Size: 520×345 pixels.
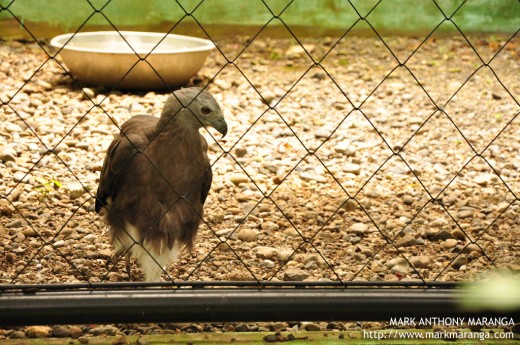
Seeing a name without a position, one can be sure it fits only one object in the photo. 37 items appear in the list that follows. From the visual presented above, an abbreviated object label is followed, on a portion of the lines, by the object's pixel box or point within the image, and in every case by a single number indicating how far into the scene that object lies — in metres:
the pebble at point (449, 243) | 7.47
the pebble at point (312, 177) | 9.29
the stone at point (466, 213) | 8.20
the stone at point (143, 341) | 5.23
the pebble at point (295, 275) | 6.74
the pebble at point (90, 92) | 11.87
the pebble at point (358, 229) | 7.82
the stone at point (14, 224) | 7.57
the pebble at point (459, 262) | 6.98
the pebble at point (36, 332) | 5.37
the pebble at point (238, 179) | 9.08
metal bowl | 11.80
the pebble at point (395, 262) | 7.01
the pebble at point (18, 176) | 8.69
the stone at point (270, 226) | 7.93
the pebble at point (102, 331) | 5.48
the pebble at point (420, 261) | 7.04
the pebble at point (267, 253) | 7.26
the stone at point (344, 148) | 10.07
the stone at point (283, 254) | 7.23
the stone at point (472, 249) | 7.21
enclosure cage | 4.98
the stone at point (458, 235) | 7.68
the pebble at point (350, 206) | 8.40
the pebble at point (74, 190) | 8.41
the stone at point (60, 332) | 5.39
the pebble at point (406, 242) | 7.53
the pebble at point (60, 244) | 7.34
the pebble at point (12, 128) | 10.17
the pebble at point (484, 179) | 9.12
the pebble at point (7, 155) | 9.20
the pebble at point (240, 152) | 9.84
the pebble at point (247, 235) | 7.65
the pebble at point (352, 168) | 9.52
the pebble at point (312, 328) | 5.56
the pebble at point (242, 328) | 5.60
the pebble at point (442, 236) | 7.67
